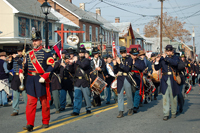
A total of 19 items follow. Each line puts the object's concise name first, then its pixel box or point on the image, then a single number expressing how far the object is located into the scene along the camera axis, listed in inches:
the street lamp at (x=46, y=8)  634.8
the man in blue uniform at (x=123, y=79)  366.3
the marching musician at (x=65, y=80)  441.8
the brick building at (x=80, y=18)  1609.6
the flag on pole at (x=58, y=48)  542.4
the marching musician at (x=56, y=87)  410.6
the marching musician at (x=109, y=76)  507.5
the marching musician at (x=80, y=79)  379.9
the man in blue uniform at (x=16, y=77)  396.5
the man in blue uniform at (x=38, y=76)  294.3
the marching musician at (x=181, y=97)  393.2
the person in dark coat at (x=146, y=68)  486.1
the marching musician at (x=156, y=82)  561.3
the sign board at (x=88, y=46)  1400.1
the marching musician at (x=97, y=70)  472.4
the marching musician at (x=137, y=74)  385.4
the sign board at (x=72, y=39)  964.8
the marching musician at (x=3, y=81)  489.0
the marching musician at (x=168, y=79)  355.3
